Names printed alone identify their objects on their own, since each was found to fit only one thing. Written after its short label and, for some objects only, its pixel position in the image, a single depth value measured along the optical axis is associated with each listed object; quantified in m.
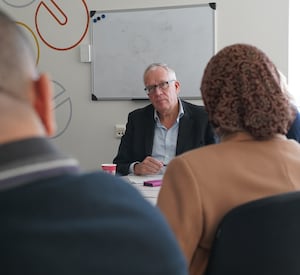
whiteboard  3.45
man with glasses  2.81
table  1.92
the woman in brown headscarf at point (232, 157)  1.19
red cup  2.28
